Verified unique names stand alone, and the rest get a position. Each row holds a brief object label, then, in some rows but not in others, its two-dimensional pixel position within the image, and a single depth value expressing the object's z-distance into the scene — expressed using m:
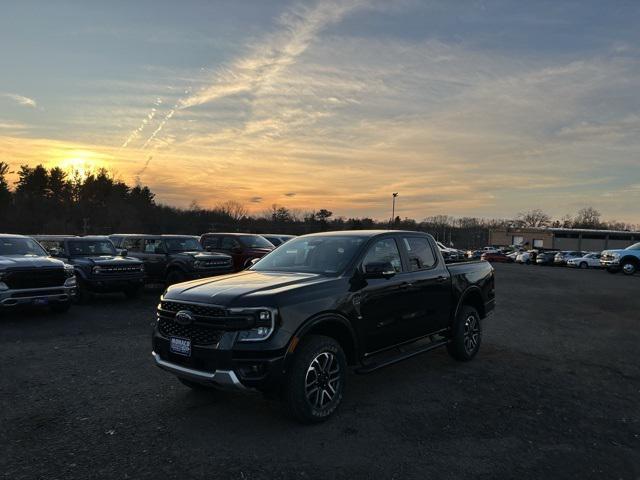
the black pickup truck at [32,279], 9.45
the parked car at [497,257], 55.22
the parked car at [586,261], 42.81
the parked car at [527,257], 52.61
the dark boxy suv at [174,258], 14.26
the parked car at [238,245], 16.56
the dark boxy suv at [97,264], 12.45
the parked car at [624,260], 27.44
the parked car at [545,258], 49.07
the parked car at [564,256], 46.44
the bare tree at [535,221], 158.23
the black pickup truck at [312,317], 4.32
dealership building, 96.31
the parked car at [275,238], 20.86
